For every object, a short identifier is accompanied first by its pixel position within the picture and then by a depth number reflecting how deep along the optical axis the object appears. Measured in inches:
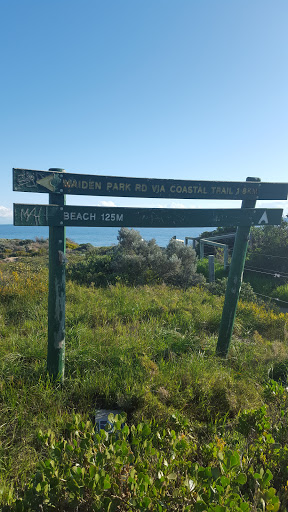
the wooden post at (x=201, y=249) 560.1
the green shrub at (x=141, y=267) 328.9
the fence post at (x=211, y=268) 399.5
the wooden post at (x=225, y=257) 475.2
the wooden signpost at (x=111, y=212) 119.4
